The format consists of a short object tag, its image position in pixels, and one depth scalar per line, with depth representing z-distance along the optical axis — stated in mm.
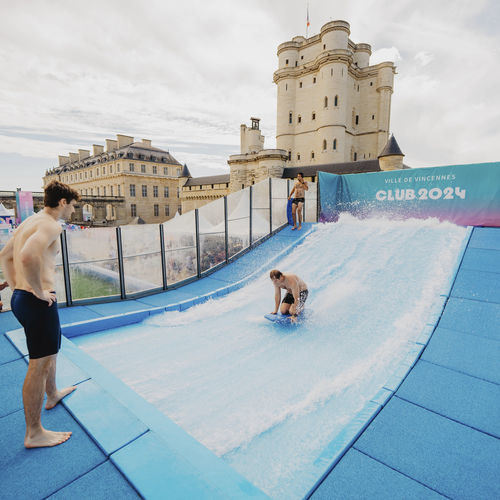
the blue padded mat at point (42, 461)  1927
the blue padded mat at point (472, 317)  4609
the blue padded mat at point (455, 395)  2916
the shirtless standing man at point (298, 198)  11219
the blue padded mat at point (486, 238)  8078
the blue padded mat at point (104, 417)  2316
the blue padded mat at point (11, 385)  2688
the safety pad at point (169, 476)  1905
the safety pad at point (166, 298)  7062
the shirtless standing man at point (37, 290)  2086
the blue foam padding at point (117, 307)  6293
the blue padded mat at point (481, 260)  6771
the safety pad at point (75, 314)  5719
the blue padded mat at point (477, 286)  5570
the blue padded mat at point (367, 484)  2127
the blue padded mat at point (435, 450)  2230
